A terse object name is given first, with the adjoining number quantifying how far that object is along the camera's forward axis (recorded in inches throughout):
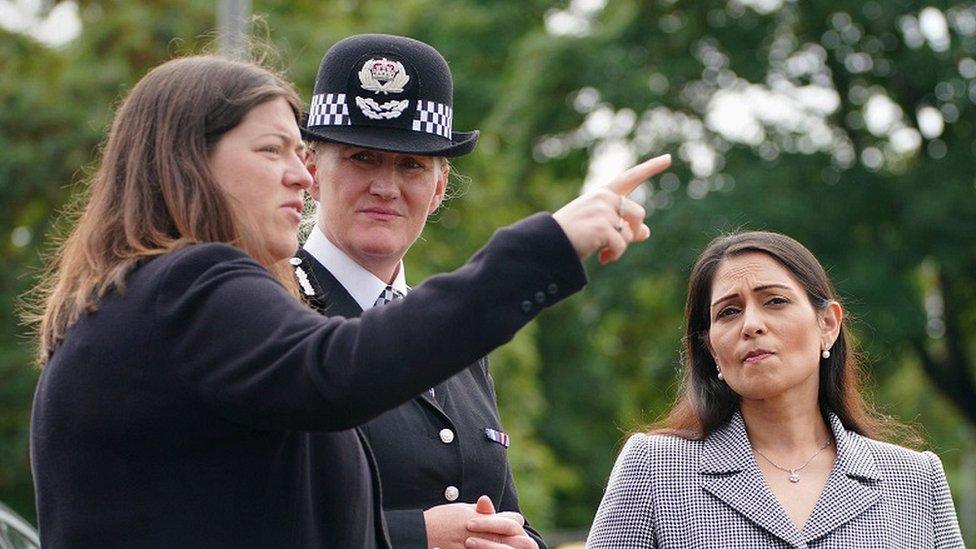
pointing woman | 182.4
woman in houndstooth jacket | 330.6
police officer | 275.7
